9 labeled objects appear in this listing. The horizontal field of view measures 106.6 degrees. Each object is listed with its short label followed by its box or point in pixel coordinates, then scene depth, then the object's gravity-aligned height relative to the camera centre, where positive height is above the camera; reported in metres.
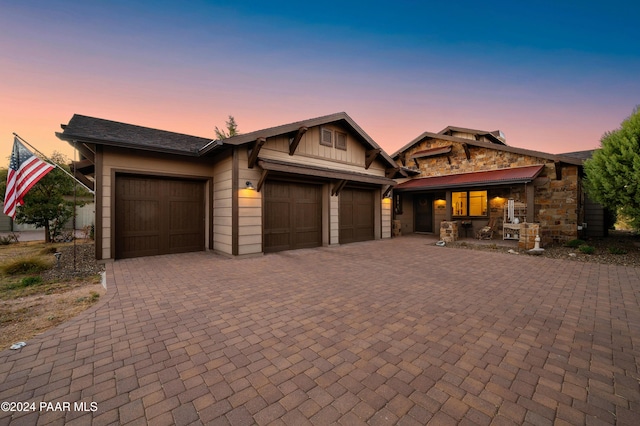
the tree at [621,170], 7.36 +1.44
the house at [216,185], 7.02 +0.99
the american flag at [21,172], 5.58 +1.00
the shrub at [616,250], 7.93 -1.22
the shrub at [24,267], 5.62 -1.28
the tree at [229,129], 24.38 +8.68
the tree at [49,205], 10.30 +0.38
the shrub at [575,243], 9.33 -1.14
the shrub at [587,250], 8.05 -1.20
